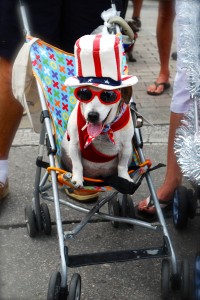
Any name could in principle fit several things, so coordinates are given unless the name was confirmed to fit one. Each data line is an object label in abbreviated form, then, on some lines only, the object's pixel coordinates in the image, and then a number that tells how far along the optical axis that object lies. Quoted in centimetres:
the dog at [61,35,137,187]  243
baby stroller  253
